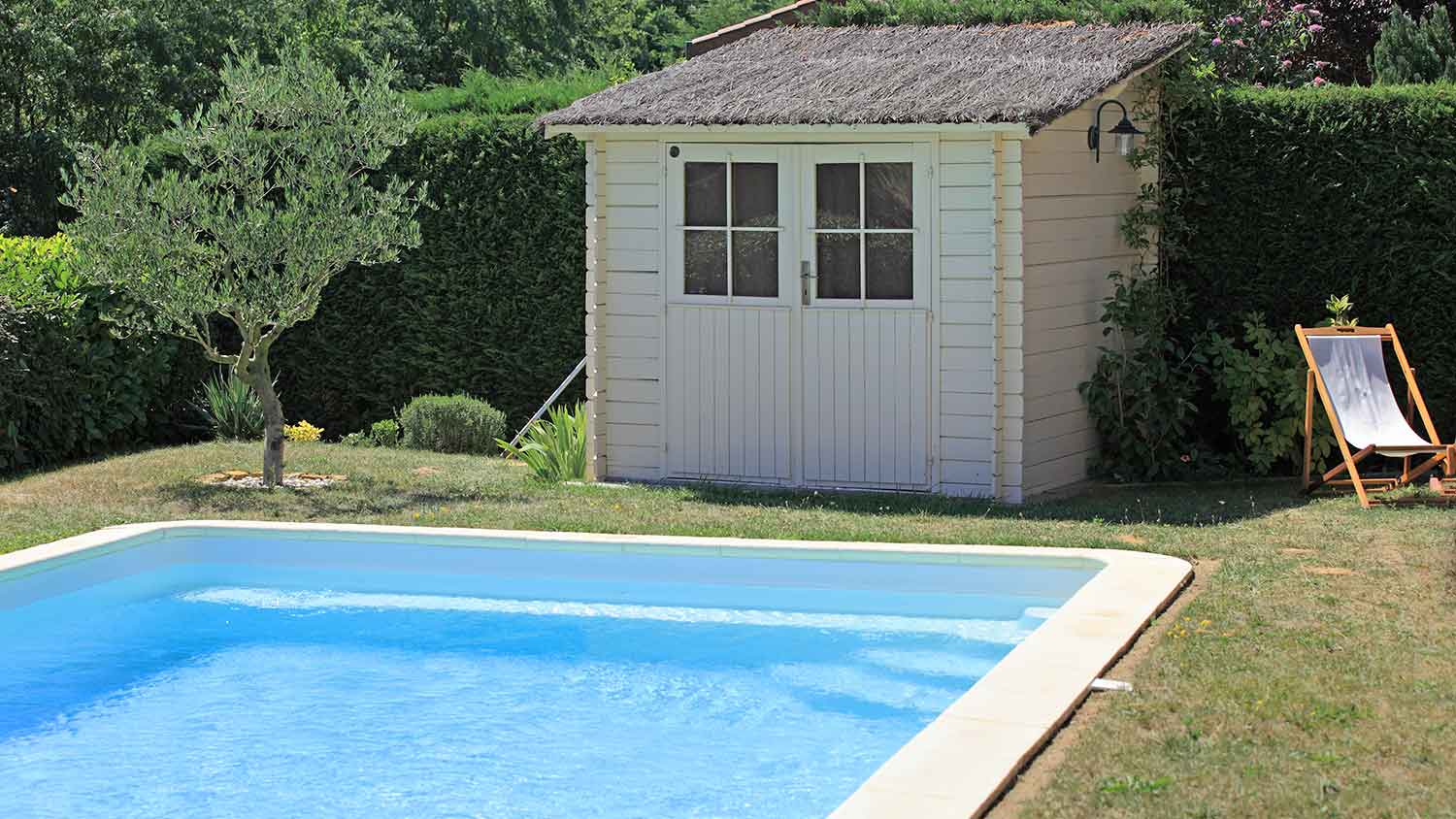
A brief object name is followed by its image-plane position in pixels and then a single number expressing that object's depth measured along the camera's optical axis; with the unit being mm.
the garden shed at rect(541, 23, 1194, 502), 11469
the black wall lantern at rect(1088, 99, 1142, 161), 12023
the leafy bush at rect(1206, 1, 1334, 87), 15203
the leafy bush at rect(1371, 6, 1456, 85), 15773
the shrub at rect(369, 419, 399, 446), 14648
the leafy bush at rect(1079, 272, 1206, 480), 12297
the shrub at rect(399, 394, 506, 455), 14328
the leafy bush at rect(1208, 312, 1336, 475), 12297
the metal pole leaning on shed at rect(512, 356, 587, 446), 13648
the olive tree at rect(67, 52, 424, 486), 11617
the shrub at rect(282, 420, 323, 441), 15078
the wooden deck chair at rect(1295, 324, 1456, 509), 11227
